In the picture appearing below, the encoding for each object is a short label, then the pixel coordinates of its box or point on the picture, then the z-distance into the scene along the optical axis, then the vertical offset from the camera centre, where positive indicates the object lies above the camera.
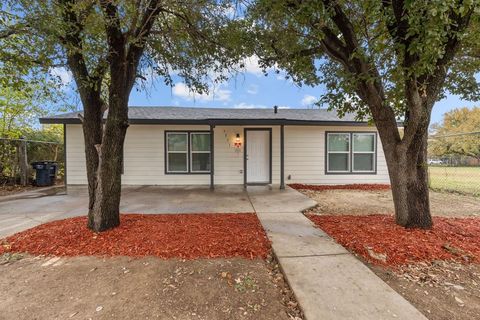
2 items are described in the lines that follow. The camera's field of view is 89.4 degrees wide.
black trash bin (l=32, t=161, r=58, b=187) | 9.54 -0.70
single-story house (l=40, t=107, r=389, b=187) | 9.12 +0.13
